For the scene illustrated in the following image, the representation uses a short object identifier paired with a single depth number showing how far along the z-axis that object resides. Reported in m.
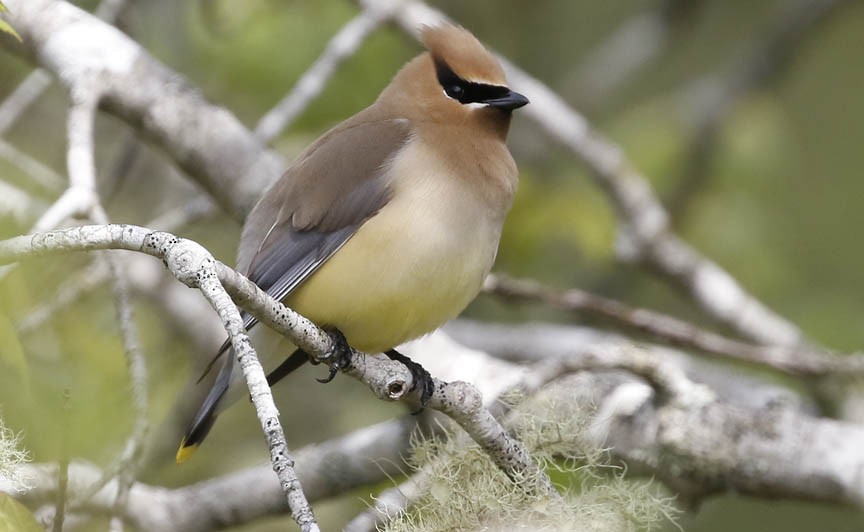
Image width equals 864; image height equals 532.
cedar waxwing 7.20
